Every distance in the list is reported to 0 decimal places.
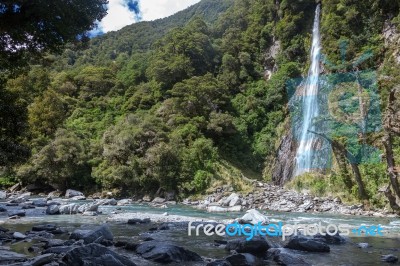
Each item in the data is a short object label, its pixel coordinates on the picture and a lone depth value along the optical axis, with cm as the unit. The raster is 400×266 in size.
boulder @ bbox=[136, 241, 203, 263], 738
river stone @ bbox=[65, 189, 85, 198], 2991
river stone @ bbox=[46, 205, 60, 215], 1708
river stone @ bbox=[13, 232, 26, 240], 970
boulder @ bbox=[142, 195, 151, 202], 2839
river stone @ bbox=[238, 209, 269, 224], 1328
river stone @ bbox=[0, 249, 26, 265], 670
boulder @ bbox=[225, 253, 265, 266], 685
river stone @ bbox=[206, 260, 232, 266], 647
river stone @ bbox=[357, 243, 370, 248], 933
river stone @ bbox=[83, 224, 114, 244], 909
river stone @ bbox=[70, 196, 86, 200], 2770
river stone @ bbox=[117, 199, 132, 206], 2458
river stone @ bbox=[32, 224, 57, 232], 1114
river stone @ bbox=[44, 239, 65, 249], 841
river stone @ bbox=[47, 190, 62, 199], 3065
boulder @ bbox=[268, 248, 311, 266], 702
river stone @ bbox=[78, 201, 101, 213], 1767
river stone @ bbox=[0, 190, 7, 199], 2835
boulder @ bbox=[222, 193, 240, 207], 2350
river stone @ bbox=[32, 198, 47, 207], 2115
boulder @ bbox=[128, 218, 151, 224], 1395
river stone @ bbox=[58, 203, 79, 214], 1733
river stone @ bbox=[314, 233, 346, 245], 971
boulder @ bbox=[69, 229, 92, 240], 933
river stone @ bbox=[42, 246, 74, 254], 761
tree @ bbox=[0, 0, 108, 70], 802
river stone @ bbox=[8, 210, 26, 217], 1593
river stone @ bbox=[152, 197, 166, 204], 2688
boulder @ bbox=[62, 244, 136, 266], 607
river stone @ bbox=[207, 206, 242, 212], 2078
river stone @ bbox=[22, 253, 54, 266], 630
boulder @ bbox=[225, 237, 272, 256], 805
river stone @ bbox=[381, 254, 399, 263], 757
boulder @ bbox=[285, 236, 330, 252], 859
